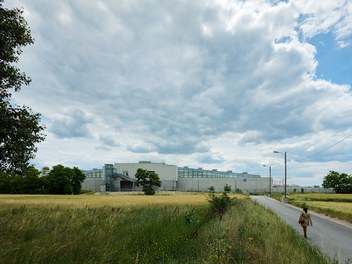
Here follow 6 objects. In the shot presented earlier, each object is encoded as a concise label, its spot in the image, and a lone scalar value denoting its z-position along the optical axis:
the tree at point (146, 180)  113.19
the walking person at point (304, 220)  19.56
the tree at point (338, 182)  133.25
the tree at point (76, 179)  107.38
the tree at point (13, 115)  16.64
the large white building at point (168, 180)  132.25
